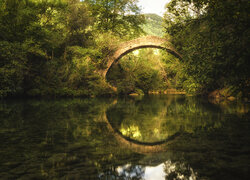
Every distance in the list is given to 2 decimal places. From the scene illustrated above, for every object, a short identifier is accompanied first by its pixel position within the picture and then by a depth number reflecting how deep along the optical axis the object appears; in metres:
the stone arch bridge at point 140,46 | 22.45
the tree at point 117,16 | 29.53
